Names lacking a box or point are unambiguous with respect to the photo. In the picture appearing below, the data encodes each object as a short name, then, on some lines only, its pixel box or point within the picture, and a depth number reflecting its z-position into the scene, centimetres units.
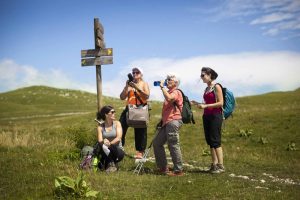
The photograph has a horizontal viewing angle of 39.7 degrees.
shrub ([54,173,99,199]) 913
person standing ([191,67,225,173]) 1241
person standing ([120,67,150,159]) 1346
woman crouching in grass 1248
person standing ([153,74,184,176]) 1196
